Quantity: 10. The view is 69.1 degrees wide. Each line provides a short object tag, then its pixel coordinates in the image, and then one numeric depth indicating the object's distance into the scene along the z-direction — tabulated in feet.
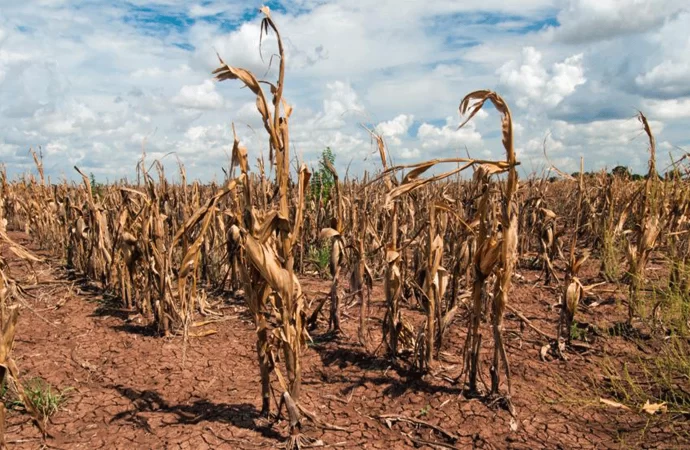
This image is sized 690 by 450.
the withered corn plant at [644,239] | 15.35
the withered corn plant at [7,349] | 8.30
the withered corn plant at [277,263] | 9.05
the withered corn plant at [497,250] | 9.69
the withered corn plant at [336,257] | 14.51
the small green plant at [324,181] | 31.48
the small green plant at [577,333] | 15.38
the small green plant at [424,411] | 11.41
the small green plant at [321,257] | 23.80
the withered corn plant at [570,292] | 13.91
